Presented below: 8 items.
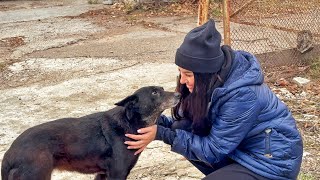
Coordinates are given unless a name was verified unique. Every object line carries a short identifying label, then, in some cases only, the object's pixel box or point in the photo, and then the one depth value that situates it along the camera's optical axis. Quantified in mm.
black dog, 3533
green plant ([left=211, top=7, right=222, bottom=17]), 12172
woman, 3148
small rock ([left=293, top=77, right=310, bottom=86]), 6602
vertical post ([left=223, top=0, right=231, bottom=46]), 5691
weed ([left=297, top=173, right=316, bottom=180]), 4195
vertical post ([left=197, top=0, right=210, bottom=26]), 5305
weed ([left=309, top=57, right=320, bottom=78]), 6872
